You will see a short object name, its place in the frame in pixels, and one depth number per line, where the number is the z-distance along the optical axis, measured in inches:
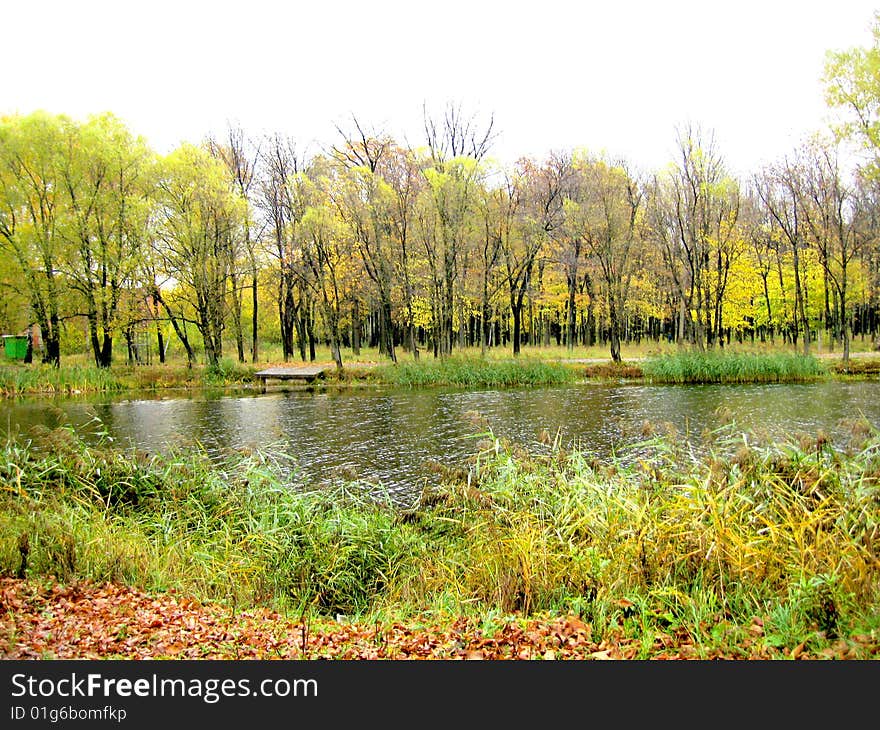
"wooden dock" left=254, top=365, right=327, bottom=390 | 1314.0
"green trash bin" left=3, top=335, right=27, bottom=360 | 1428.4
